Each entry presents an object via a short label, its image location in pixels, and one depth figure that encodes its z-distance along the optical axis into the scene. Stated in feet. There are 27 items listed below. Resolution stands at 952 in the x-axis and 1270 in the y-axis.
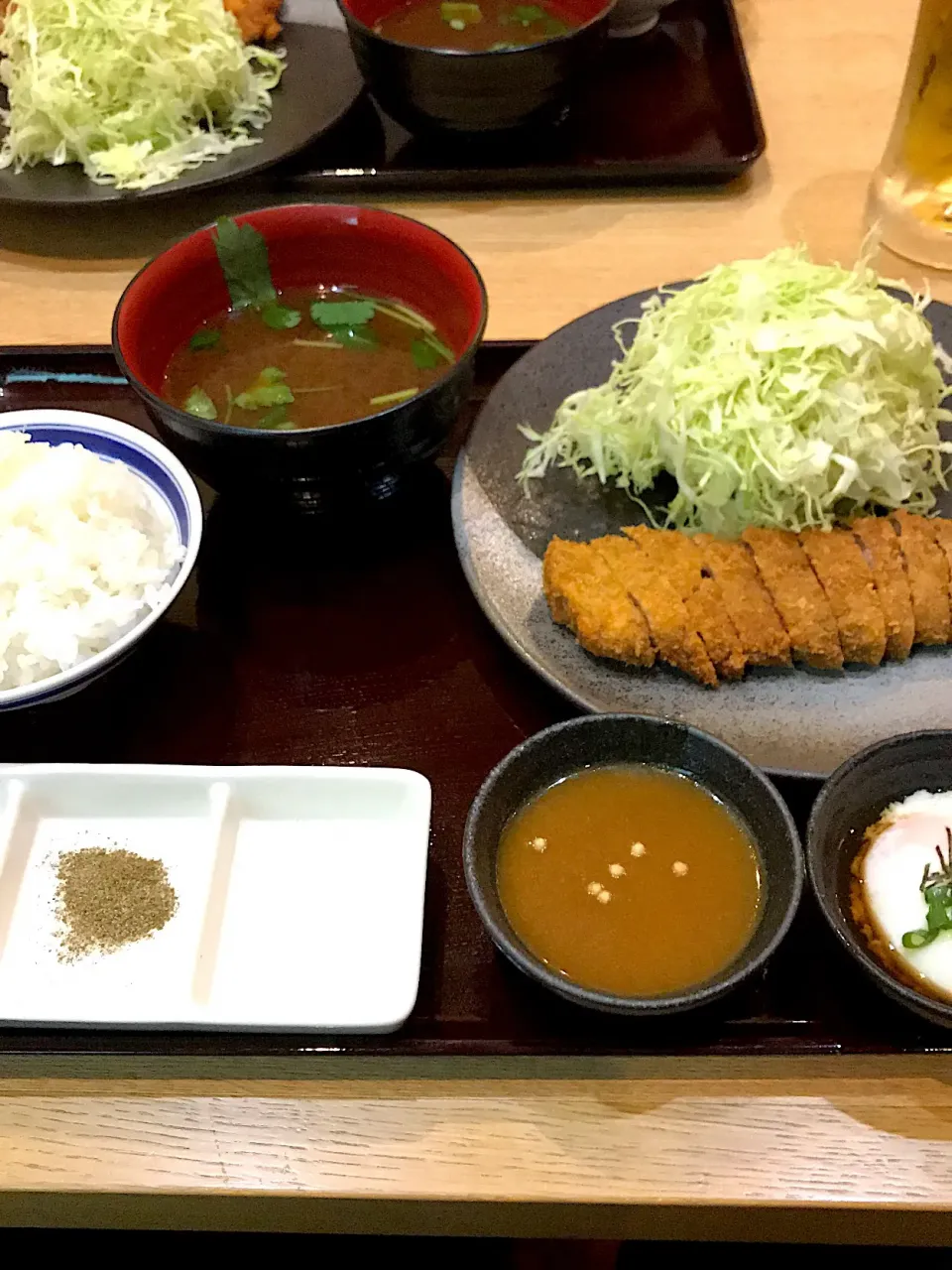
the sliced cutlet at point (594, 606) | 1.22
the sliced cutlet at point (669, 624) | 1.22
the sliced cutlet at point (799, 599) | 1.23
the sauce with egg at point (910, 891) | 0.99
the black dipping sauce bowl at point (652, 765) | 0.93
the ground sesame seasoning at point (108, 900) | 1.08
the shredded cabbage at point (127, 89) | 1.83
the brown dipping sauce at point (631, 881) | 0.98
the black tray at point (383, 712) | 0.99
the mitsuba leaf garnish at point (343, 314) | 1.47
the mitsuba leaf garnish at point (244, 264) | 1.44
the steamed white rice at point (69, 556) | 1.17
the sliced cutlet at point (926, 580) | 1.24
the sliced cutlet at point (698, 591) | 1.23
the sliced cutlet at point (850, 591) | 1.22
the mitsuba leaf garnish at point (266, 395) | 1.38
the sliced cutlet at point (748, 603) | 1.23
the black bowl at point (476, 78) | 1.69
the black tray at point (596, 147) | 1.90
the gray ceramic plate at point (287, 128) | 1.80
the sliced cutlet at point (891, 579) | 1.24
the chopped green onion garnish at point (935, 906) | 0.99
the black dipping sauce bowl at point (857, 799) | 1.00
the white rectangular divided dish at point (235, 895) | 0.99
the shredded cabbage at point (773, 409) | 1.36
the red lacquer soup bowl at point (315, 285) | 1.23
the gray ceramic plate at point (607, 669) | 1.19
